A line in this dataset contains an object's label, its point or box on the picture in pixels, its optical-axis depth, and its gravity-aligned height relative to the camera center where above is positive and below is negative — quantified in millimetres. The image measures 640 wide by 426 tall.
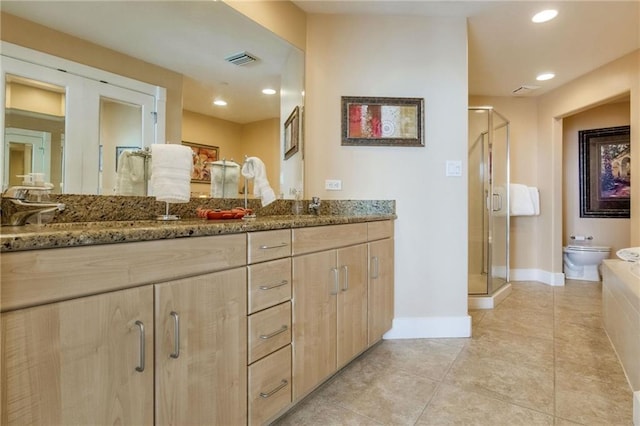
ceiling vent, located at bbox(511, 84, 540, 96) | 3766 +1550
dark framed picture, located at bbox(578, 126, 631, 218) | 4078 +616
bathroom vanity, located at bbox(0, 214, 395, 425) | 710 -303
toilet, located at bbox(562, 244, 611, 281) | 3939 -506
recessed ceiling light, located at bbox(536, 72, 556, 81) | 3439 +1543
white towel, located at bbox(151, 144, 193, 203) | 1355 +197
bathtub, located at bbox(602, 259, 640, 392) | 1702 -569
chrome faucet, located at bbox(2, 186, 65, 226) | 1080 +44
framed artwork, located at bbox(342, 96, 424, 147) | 2352 +699
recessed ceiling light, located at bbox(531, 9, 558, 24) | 2334 +1501
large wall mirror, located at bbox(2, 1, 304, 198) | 1174 +656
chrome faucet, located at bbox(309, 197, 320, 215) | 2314 +95
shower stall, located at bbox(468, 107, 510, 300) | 3268 +151
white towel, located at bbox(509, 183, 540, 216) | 3863 +219
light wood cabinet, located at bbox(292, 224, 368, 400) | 1457 -423
